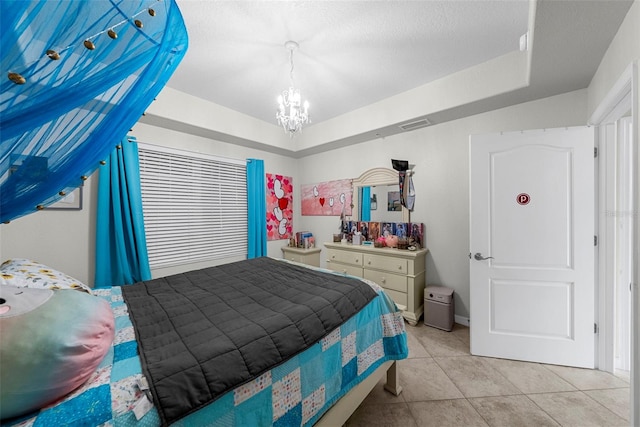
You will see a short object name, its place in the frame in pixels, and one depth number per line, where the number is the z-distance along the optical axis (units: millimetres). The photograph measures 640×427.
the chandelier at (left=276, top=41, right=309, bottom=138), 2125
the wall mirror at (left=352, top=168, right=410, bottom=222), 3310
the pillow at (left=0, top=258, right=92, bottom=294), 1197
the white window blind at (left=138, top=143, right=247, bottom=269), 2832
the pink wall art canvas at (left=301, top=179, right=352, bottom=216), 3795
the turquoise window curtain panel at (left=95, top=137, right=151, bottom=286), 2395
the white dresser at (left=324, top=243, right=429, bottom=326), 2852
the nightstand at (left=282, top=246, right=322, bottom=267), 3881
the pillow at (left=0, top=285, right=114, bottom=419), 630
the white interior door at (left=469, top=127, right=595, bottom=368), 1990
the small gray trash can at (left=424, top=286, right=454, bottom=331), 2678
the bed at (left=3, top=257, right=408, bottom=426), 783
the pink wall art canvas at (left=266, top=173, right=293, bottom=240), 4027
